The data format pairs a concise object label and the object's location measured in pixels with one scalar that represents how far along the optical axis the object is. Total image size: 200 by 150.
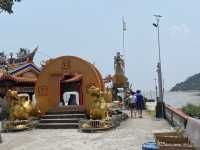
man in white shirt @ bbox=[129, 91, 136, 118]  13.18
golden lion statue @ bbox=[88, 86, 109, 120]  10.07
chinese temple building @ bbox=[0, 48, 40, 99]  16.28
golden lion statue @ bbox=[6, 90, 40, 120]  10.70
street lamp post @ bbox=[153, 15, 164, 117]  12.98
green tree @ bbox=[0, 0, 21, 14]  5.36
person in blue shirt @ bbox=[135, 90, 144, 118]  12.72
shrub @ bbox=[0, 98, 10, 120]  14.37
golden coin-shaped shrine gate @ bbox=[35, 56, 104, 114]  11.81
